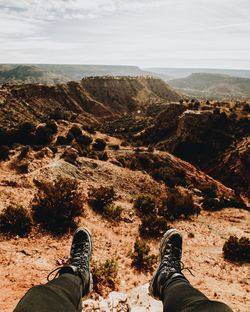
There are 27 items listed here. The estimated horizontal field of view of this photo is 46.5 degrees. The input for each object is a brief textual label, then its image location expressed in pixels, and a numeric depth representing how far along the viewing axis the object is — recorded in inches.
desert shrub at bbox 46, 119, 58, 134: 1021.2
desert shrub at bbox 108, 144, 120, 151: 1000.6
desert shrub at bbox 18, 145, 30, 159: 619.0
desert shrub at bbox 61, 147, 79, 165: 627.3
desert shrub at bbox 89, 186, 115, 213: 435.4
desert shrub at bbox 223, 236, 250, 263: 368.2
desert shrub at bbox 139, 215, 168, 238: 401.4
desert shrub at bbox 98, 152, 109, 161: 773.6
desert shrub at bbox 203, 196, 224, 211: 627.1
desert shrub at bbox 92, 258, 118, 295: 245.3
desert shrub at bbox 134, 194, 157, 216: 483.2
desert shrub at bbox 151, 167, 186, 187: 761.9
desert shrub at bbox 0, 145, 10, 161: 610.2
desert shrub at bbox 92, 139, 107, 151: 971.3
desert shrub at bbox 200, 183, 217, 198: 764.6
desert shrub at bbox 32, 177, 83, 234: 332.4
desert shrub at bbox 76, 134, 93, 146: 998.5
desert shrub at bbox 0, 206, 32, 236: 303.7
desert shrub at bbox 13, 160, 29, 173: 565.9
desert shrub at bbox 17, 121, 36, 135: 859.4
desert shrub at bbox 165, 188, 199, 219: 508.4
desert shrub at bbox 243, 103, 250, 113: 1672.5
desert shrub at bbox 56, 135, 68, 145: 901.2
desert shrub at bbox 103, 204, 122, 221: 418.0
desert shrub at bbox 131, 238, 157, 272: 305.7
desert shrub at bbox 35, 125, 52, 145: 885.8
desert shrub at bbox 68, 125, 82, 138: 1040.2
